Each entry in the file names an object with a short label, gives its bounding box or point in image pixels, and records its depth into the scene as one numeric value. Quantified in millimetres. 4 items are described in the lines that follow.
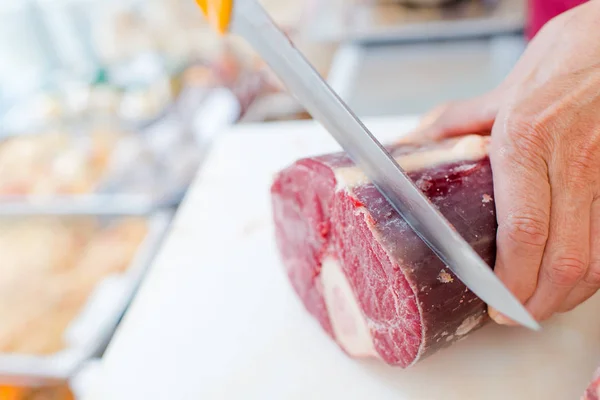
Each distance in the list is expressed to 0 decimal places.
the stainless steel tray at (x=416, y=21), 904
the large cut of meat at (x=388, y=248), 453
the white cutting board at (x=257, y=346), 505
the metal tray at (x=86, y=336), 701
